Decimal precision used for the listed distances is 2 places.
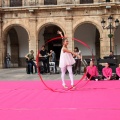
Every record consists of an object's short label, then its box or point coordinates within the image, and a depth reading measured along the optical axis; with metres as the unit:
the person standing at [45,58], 18.25
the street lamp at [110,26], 21.55
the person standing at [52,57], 19.14
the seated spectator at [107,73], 13.88
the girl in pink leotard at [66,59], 10.26
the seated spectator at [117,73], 14.11
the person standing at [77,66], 17.80
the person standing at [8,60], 27.62
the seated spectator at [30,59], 19.11
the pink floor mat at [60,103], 6.18
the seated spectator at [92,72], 13.60
